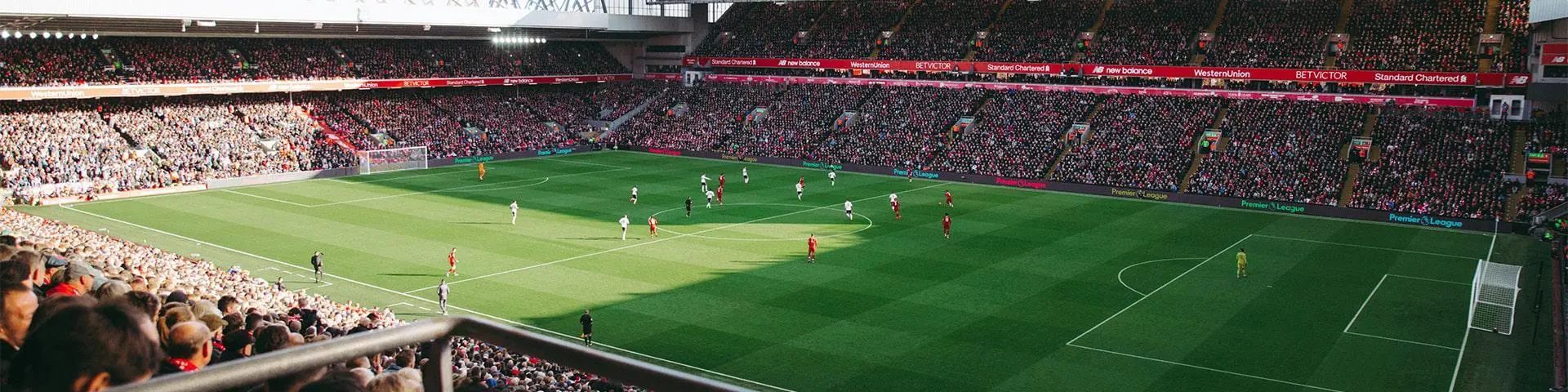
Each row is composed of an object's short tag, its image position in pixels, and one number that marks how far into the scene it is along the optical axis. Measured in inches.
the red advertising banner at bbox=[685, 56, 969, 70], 2928.2
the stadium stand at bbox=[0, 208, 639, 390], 138.6
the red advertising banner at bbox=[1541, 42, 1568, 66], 1852.9
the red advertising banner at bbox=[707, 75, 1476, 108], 2223.2
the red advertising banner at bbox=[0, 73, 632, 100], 2171.0
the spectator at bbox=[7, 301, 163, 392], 132.0
